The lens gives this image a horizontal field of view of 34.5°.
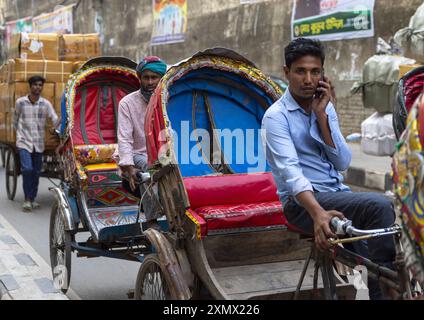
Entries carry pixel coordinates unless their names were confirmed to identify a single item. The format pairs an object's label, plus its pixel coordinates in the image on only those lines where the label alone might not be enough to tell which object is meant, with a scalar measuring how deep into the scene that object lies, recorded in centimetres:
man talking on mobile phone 284
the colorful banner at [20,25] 3491
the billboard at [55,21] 2949
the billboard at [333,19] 1352
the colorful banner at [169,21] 2142
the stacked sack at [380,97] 956
